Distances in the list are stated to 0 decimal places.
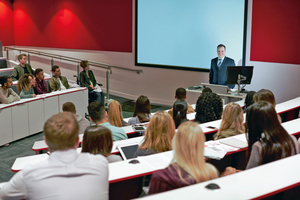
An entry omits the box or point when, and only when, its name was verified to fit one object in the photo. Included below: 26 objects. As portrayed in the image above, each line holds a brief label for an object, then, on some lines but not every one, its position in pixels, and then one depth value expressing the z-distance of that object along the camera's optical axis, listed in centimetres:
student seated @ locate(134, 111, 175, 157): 269
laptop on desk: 624
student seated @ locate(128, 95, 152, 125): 412
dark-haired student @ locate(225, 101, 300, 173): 237
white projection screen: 709
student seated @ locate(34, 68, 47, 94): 679
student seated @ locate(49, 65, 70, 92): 711
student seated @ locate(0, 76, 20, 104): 554
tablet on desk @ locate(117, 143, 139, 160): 294
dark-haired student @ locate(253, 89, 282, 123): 349
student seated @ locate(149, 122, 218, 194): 187
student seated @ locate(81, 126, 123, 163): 247
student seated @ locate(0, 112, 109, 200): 173
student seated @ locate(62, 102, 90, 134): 406
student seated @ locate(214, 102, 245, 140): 314
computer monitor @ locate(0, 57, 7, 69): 935
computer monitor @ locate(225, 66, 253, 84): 592
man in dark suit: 680
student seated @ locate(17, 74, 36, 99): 612
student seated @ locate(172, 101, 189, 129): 417
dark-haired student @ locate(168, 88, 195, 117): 460
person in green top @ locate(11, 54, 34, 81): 750
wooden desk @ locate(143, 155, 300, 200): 189
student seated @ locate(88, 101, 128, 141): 348
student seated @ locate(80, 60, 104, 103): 751
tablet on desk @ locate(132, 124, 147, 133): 376
